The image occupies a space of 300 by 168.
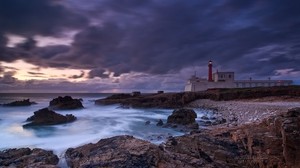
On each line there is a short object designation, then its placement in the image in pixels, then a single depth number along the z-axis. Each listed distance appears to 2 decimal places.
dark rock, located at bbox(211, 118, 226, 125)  12.39
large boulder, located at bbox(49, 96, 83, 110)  24.20
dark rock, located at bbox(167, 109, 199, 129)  12.59
